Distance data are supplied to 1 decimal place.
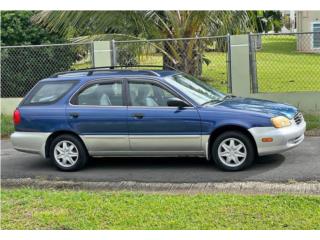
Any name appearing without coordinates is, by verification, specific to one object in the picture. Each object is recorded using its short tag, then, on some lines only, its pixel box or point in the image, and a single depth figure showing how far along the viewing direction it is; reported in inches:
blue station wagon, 291.0
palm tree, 470.6
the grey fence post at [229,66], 458.8
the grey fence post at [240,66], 458.0
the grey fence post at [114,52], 475.8
